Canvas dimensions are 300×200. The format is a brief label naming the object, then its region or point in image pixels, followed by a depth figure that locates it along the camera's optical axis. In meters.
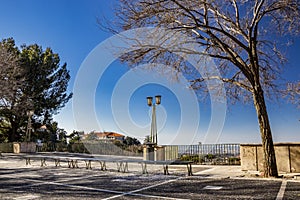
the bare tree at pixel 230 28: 8.49
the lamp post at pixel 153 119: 15.30
